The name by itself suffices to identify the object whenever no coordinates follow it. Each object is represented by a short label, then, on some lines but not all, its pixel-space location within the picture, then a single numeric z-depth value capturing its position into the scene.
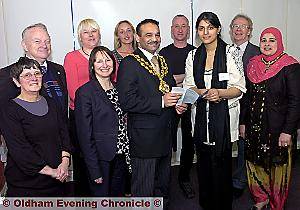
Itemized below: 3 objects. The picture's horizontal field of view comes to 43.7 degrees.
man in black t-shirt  3.81
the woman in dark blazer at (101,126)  2.63
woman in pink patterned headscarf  2.91
